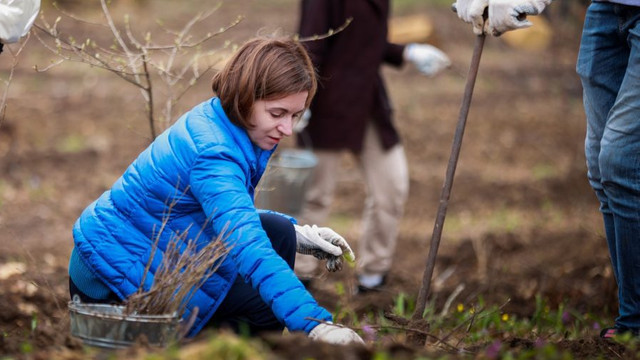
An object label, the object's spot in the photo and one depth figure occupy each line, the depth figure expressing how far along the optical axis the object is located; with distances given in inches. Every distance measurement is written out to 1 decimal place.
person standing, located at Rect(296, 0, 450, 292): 415.5
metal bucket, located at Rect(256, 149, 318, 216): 433.4
